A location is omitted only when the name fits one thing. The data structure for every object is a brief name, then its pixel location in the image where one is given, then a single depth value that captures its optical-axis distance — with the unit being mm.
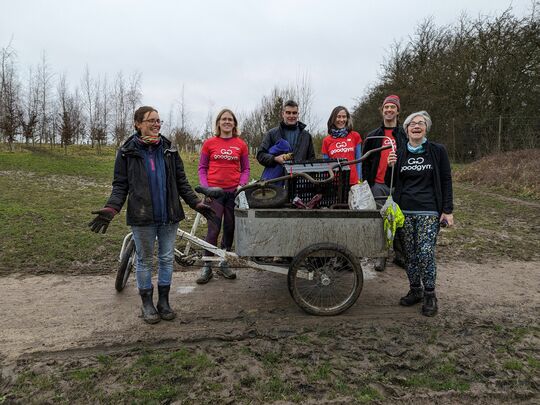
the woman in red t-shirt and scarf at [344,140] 4312
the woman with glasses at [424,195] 3514
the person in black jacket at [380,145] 4164
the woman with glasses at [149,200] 3174
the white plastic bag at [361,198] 3662
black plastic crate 3863
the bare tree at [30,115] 26938
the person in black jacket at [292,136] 4328
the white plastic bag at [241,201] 3672
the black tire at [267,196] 3701
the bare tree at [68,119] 27222
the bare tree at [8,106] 24875
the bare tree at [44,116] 30188
